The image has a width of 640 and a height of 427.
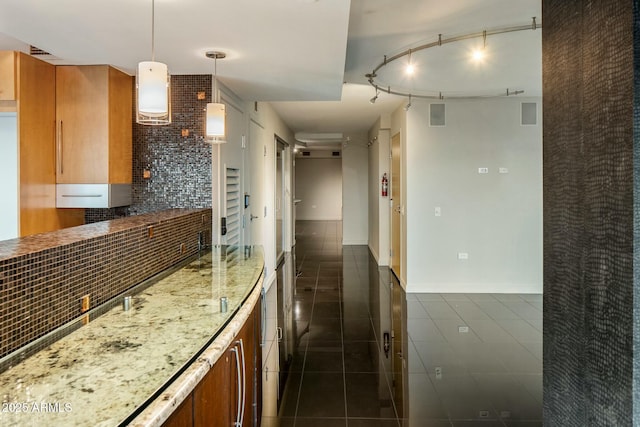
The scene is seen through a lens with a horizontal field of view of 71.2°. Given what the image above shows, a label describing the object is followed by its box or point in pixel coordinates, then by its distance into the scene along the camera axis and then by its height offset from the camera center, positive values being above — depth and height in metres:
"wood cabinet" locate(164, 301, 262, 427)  1.42 -0.70
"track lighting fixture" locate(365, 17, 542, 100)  3.32 +1.34
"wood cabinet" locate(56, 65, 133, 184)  3.60 +0.67
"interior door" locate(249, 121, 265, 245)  5.59 +0.33
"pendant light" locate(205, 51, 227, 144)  3.14 +0.61
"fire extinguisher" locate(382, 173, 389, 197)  8.30 +0.40
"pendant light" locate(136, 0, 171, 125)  2.07 +0.55
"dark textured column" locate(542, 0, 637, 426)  1.39 -0.02
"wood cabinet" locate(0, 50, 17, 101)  3.24 +0.96
